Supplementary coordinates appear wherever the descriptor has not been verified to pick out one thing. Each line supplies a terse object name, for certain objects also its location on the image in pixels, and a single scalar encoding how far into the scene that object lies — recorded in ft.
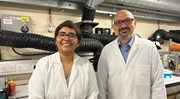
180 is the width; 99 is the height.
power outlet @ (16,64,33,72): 6.06
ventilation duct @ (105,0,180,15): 8.08
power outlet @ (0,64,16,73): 5.79
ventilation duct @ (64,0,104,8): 6.64
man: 4.88
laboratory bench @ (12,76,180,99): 5.74
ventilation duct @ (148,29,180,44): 10.88
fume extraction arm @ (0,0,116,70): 5.20
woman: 4.00
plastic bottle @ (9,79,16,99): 5.14
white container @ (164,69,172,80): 7.73
